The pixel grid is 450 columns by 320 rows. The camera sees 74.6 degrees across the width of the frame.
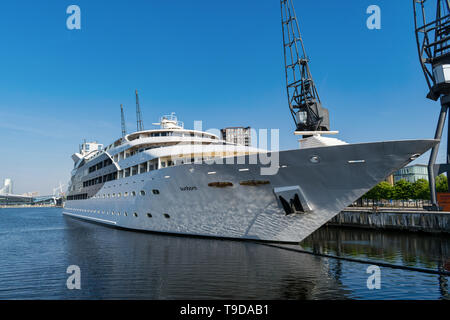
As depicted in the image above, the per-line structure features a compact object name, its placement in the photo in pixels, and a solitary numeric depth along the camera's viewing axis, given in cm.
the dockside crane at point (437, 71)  2570
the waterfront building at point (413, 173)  9358
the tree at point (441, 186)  4479
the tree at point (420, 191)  4222
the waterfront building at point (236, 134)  15627
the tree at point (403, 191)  4325
